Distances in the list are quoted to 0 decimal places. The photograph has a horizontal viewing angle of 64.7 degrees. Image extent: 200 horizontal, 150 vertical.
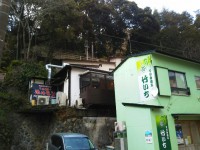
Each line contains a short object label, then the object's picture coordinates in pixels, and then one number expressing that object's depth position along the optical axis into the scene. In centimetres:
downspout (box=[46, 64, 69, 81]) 1574
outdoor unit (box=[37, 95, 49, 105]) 1429
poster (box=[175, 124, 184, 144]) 1007
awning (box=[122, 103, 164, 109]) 912
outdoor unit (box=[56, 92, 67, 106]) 1287
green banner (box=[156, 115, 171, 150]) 898
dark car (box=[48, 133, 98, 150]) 708
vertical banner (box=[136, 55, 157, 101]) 980
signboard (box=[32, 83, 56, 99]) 1480
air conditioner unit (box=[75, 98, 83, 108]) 1262
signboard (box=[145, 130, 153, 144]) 890
